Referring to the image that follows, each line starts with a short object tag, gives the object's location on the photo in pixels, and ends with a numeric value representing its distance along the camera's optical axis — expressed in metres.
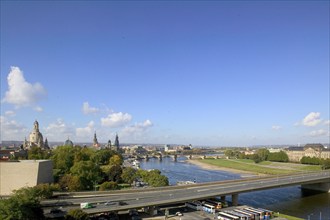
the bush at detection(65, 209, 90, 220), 40.42
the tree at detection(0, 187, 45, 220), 37.03
